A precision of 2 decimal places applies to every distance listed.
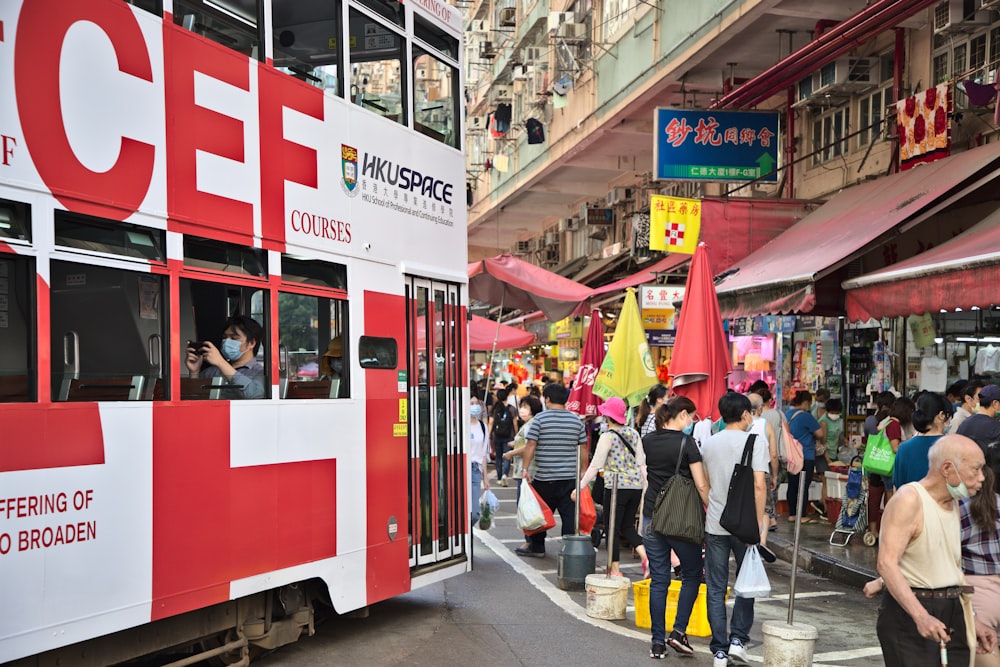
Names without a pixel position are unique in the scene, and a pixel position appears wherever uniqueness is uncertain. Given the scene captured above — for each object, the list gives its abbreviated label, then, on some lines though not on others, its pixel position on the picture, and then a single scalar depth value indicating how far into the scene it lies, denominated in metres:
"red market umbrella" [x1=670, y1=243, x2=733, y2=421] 10.30
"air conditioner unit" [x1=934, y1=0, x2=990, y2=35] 12.77
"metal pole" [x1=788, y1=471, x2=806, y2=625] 7.58
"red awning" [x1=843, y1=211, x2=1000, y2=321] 9.86
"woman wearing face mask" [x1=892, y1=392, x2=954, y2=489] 9.16
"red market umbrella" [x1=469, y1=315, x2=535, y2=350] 22.12
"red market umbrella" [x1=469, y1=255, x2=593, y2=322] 15.79
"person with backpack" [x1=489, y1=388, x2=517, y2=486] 21.61
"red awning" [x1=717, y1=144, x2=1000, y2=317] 12.06
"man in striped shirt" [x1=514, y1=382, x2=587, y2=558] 12.00
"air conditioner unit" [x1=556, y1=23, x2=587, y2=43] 24.95
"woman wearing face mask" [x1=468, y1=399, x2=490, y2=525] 12.22
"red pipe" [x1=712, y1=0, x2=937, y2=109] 12.87
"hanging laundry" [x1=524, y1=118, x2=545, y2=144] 26.08
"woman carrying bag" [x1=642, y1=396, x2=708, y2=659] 7.95
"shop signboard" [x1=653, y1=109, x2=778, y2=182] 17.33
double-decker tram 5.29
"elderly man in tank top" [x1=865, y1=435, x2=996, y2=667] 5.07
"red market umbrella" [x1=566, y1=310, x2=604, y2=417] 16.69
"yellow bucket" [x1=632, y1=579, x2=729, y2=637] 8.72
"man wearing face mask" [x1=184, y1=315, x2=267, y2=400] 6.48
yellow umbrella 13.20
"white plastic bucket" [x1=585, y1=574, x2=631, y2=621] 9.15
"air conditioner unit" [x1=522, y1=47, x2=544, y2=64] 30.86
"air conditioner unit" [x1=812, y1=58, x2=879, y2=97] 15.63
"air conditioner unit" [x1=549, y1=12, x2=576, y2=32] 25.67
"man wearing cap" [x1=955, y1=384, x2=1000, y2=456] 9.08
